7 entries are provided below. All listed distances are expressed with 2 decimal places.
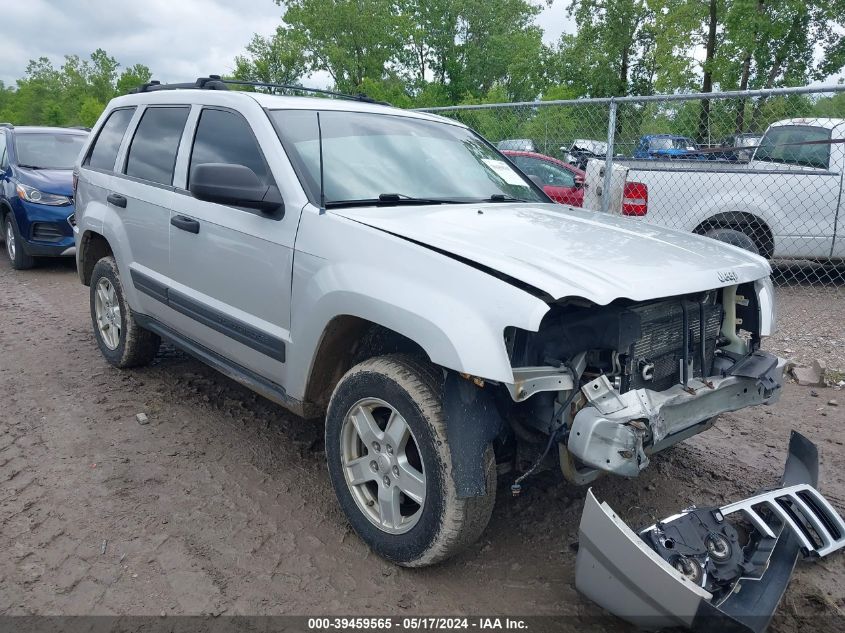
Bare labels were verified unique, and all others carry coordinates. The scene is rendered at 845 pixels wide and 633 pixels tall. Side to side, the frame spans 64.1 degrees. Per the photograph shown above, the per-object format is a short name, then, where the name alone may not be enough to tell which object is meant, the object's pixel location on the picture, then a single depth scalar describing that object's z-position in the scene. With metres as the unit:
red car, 8.91
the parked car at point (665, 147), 7.07
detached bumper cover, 2.16
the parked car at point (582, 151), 8.07
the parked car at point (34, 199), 8.59
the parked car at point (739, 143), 7.36
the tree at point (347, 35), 40.81
